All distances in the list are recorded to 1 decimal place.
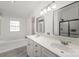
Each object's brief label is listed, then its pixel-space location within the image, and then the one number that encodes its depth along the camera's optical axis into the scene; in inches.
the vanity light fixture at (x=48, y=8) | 60.0
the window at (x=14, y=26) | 130.3
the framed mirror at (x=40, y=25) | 80.1
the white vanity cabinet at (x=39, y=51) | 32.2
